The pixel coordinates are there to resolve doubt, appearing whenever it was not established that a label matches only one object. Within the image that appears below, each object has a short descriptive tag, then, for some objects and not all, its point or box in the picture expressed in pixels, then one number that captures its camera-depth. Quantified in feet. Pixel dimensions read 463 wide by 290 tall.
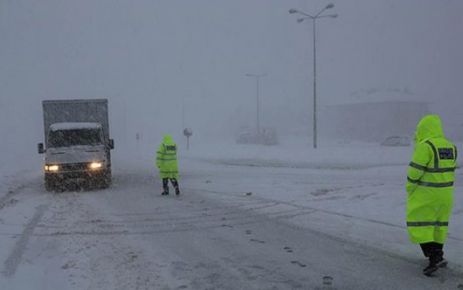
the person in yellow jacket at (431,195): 19.21
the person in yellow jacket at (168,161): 44.37
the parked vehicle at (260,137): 178.91
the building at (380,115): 226.58
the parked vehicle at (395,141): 142.86
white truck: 48.19
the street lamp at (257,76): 180.61
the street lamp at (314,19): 102.01
